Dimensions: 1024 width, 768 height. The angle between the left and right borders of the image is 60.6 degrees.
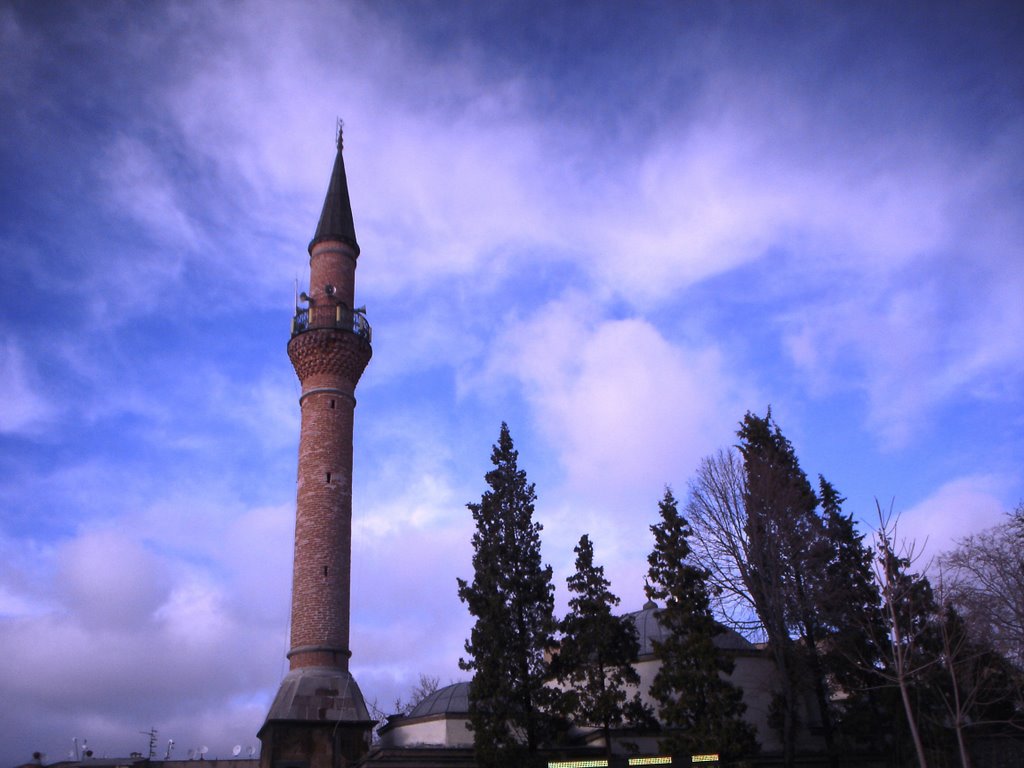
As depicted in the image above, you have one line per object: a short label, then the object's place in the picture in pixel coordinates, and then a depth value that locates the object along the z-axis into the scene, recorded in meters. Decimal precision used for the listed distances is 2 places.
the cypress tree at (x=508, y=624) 22.92
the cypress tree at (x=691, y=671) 22.58
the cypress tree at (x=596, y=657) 24.34
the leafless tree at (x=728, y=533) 26.16
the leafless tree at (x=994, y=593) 23.08
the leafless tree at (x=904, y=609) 20.53
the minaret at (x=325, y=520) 23.73
